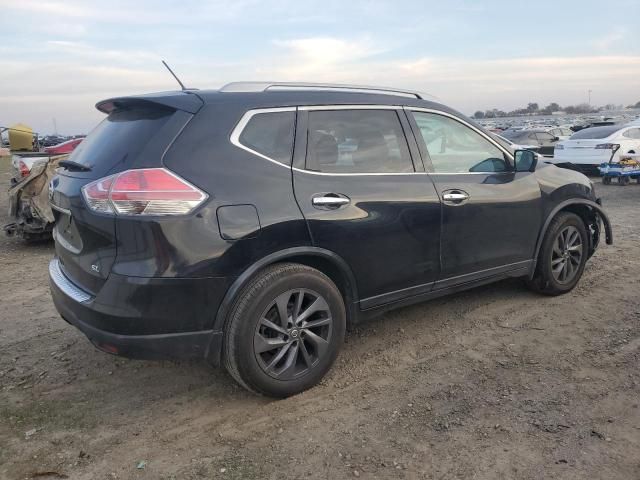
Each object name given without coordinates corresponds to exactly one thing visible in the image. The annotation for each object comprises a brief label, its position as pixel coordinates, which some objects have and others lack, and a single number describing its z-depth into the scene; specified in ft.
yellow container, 98.58
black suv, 9.38
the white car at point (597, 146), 45.57
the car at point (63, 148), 30.22
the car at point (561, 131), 80.51
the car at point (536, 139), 64.62
